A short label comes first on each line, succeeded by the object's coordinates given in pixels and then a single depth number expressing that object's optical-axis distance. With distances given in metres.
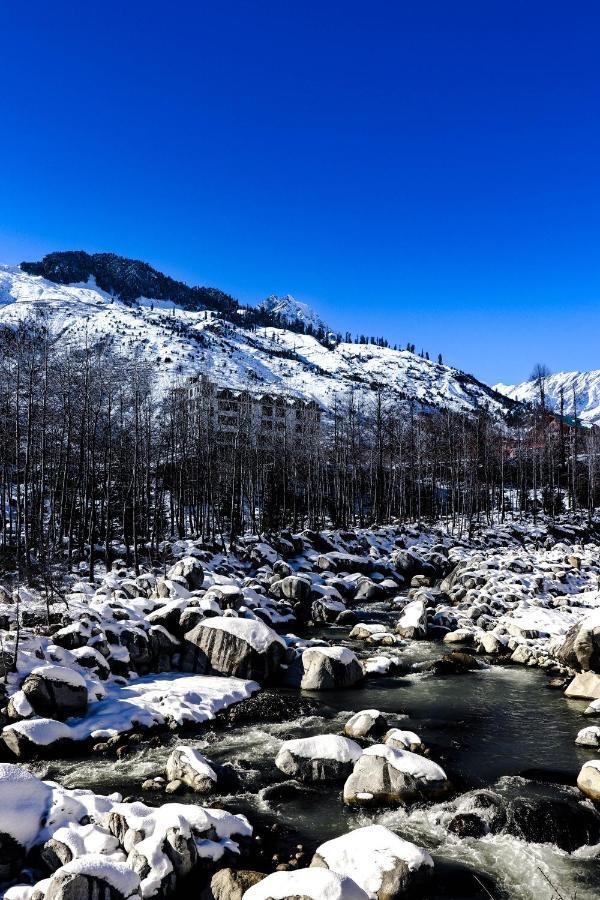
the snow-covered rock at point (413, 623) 22.84
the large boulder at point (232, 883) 7.35
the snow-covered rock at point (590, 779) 10.18
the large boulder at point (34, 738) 11.88
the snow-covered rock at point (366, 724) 13.08
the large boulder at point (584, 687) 15.32
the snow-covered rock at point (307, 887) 6.61
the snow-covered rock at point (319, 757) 11.18
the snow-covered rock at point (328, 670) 16.89
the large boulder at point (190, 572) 24.48
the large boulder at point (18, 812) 7.90
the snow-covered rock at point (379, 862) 7.44
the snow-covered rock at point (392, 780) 10.21
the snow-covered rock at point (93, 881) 6.64
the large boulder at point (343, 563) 34.72
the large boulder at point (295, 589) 27.67
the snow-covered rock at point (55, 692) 13.47
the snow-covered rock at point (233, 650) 17.31
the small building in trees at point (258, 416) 48.71
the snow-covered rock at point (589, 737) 12.40
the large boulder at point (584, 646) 16.81
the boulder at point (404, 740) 12.06
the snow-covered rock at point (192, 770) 10.48
